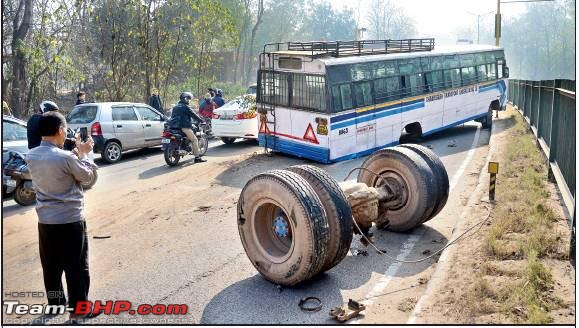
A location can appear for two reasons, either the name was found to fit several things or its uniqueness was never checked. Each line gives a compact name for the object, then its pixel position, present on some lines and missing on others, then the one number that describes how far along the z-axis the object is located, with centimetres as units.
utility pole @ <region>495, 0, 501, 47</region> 2927
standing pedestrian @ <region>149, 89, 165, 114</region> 1900
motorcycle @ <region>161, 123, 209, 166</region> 1275
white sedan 1558
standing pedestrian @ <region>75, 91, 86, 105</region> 1515
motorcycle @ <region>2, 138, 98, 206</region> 925
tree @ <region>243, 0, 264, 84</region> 4381
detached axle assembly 526
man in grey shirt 471
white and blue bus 1212
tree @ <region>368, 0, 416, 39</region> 7806
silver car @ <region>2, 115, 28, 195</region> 1003
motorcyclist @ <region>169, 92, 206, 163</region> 1290
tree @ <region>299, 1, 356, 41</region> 6919
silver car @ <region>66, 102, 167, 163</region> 1332
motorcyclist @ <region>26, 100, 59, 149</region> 809
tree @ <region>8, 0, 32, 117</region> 1777
